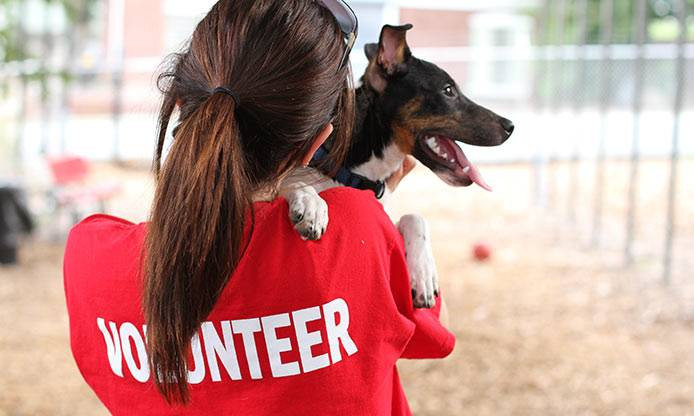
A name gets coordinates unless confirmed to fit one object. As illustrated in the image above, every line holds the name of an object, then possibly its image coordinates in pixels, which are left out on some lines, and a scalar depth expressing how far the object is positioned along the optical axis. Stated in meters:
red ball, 6.96
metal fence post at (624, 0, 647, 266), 6.32
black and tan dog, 1.80
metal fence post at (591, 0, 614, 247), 7.36
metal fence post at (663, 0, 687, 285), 5.64
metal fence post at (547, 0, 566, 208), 8.77
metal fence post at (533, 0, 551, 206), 9.40
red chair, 7.08
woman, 1.23
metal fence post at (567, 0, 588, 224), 7.96
